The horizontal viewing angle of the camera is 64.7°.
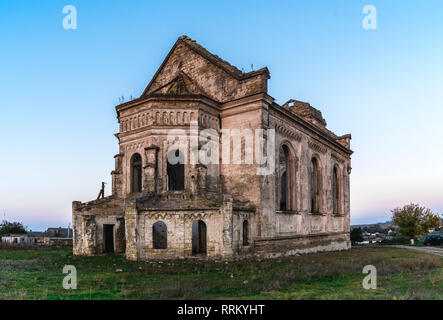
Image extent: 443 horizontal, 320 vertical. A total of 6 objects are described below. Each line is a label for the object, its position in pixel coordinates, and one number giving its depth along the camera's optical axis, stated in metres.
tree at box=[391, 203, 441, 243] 42.53
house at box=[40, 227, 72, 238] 48.45
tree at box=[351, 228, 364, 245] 44.69
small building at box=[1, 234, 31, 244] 36.09
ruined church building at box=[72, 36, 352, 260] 17.56
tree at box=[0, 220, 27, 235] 44.18
